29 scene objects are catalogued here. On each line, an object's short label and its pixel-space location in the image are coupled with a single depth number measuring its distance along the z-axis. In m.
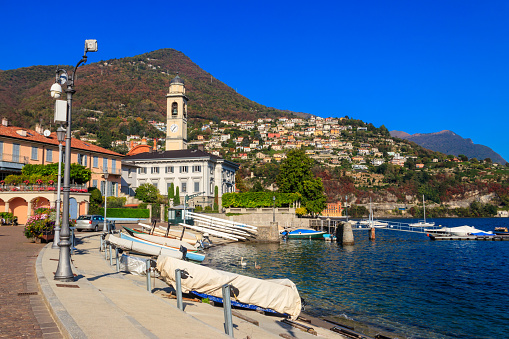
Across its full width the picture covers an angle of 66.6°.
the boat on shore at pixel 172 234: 32.23
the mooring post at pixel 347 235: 47.65
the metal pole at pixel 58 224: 17.46
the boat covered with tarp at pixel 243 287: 12.59
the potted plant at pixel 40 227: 23.62
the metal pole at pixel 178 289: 10.48
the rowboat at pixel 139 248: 24.16
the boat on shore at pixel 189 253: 24.74
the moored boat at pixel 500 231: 60.54
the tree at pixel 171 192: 66.13
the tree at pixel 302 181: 66.75
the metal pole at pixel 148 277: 12.61
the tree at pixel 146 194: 59.53
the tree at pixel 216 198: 65.82
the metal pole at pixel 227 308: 8.37
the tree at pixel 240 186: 99.94
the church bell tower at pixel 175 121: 78.06
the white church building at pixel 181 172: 67.31
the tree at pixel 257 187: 95.31
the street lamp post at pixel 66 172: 11.42
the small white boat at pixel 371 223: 91.60
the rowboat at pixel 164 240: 27.89
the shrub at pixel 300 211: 63.44
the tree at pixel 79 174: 46.31
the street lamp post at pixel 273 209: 57.75
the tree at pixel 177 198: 64.84
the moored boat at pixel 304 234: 54.44
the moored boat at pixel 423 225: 84.26
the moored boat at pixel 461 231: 60.12
